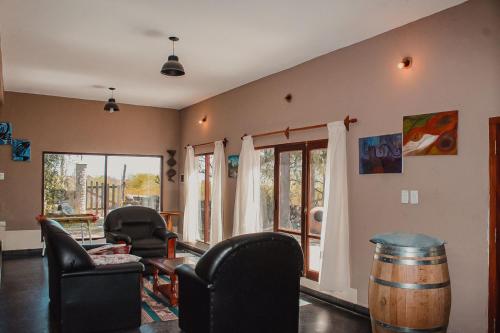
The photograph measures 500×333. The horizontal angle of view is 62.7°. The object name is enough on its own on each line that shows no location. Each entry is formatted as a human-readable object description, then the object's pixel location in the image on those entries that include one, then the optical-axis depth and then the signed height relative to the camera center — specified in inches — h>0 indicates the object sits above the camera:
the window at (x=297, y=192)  202.2 -7.7
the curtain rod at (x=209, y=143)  283.8 +26.0
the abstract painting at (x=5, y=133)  291.0 +31.7
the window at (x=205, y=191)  313.9 -10.6
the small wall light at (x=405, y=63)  157.8 +44.7
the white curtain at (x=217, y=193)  276.2 -10.7
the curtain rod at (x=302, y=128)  181.5 +25.3
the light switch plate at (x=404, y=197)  157.6 -7.2
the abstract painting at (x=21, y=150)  295.7 +20.2
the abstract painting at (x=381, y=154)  161.8 +9.8
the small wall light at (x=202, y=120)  315.6 +45.0
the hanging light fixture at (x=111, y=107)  273.6 +47.4
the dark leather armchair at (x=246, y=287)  117.6 -32.6
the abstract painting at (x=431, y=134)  142.9 +16.2
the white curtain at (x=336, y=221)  178.9 -19.2
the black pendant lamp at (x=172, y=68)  171.5 +46.2
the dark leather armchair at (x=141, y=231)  234.1 -32.5
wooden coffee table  178.7 -43.3
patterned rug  163.7 -55.6
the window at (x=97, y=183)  312.7 -4.3
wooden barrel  113.0 -31.3
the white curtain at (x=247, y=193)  241.8 -8.9
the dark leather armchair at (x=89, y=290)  140.4 -39.7
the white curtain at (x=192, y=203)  319.9 -19.7
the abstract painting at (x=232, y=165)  269.4 +8.7
